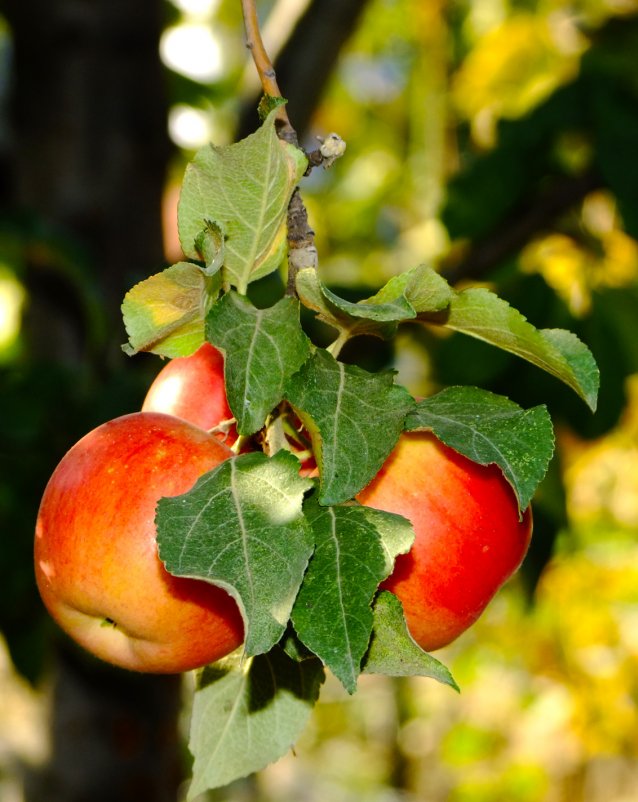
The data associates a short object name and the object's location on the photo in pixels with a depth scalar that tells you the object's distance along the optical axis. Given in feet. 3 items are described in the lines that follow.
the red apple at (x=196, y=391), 2.87
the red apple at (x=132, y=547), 2.68
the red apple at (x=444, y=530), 2.74
